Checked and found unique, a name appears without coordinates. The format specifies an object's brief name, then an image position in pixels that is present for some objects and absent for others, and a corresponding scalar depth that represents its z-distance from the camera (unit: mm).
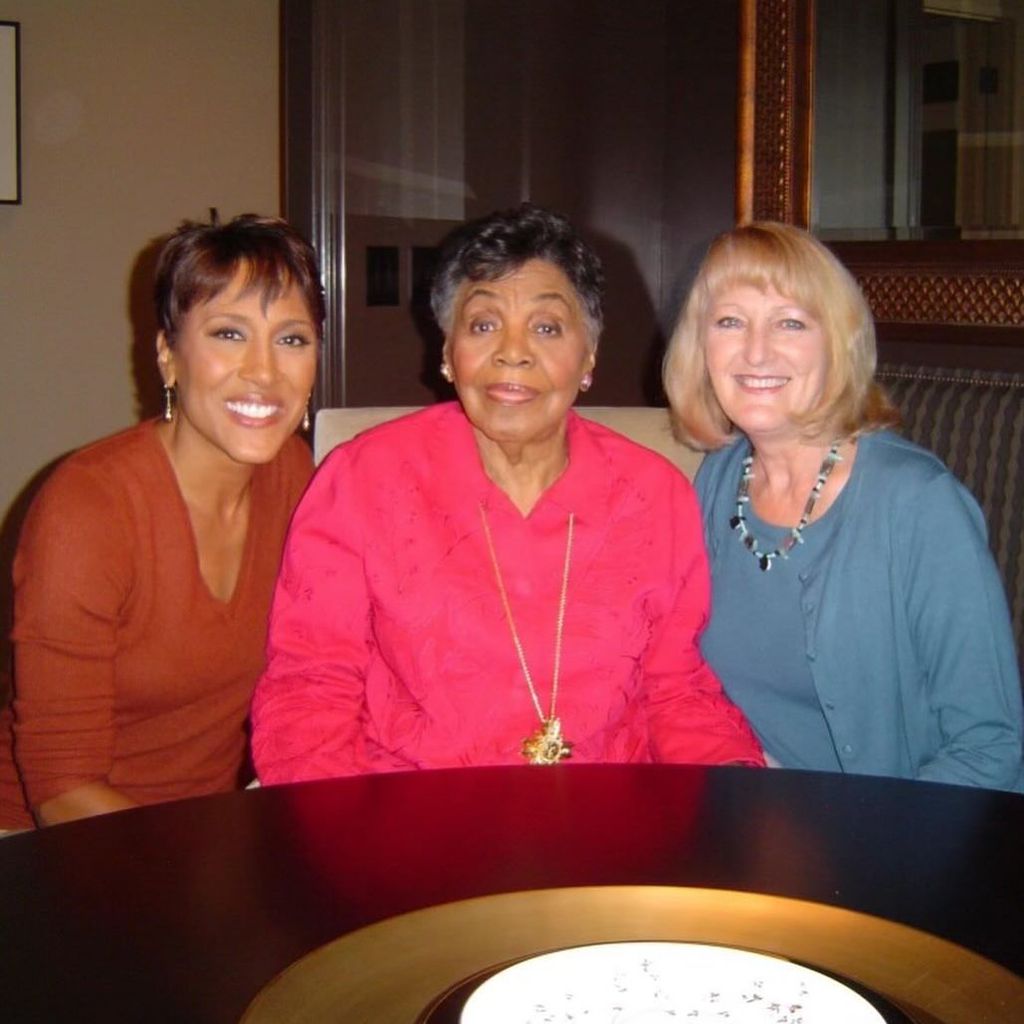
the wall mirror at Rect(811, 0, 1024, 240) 2717
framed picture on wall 4262
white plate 890
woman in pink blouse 1854
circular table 910
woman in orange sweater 1748
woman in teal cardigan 1794
